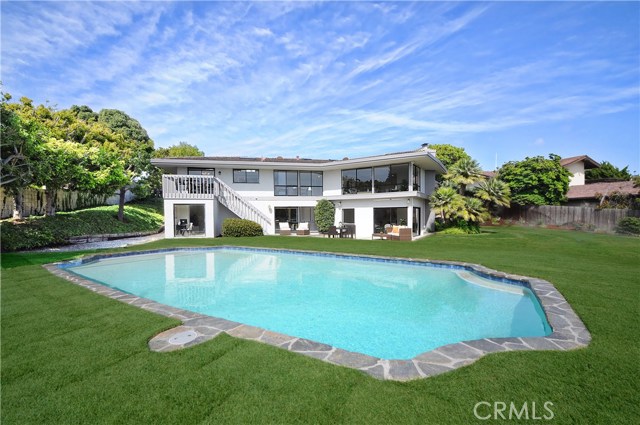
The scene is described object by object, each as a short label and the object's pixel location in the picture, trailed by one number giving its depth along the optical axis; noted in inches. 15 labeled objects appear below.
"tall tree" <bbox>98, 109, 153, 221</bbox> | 816.3
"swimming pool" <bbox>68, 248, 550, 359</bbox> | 204.7
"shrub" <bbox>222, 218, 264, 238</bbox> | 720.3
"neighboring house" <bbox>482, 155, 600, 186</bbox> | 1083.9
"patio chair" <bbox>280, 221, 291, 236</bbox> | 809.5
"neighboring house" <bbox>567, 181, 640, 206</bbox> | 829.6
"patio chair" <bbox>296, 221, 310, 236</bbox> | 806.3
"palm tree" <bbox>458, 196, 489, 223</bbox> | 715.4
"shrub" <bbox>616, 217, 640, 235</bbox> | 711.1
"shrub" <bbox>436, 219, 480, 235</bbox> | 737.0
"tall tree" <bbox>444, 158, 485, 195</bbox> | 769.6
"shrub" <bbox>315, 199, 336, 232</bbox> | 842.2
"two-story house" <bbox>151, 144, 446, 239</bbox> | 725.9
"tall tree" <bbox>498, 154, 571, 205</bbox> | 959.6
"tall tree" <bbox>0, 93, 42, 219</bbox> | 435.8
